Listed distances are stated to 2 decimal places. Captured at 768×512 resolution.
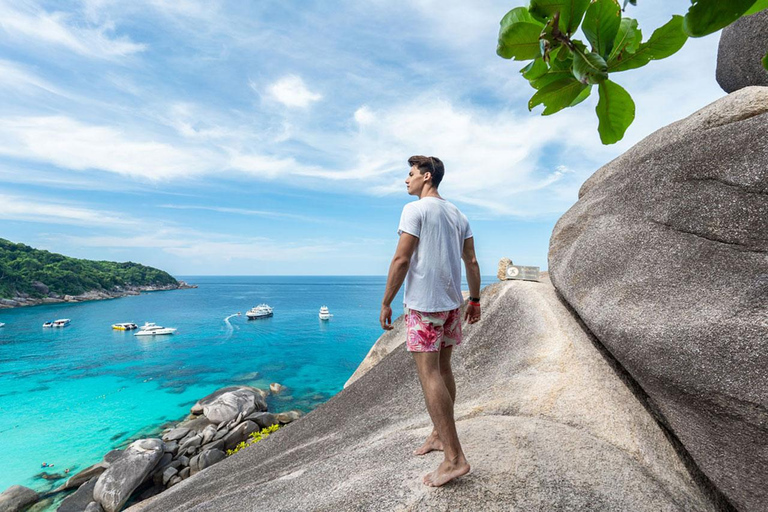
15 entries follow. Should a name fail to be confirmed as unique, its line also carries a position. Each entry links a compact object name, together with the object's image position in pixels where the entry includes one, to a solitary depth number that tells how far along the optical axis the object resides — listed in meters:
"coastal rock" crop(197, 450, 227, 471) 14.82
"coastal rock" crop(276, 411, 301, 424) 19.75
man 3.27
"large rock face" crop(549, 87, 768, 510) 3.51
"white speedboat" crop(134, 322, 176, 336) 54.31
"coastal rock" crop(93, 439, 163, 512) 12.85
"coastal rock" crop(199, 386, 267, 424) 19.70
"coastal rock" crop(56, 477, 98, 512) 13.00
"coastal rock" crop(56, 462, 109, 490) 15.70
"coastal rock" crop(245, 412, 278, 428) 19.08
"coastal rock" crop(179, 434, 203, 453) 16.34
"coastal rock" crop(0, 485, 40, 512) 13.83
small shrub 16.54
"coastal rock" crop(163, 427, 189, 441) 17.84
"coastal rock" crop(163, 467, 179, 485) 14.34
